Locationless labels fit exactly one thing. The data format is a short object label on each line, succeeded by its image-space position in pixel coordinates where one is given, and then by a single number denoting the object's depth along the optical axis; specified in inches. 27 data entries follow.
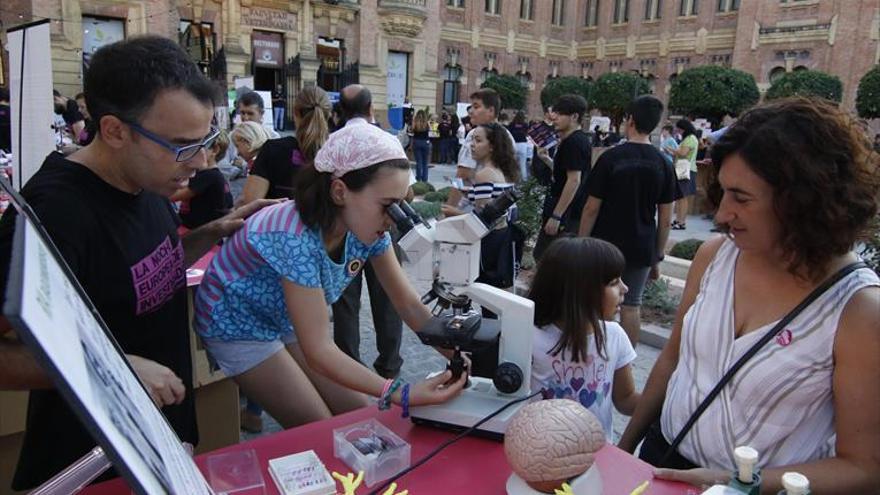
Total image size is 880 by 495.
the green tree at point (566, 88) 1043.1
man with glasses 56.1
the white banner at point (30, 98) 134.9
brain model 48.3
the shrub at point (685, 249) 291.0
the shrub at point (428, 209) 333.6
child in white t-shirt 77.0
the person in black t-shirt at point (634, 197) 150.8
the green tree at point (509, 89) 1037.2
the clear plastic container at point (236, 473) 52.2
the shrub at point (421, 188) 463.7
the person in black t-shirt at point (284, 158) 142.9
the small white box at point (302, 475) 51.5
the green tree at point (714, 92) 819.4
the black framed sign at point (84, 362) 17.6
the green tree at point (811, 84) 789.9
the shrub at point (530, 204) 255.0
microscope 58.1
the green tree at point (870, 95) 704.4
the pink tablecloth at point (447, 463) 53.9
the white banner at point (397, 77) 960.9
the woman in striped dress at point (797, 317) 51.5
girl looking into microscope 64.9
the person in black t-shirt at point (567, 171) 184.5
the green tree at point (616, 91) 958.4
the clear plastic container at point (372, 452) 55.1
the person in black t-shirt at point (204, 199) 129.4
